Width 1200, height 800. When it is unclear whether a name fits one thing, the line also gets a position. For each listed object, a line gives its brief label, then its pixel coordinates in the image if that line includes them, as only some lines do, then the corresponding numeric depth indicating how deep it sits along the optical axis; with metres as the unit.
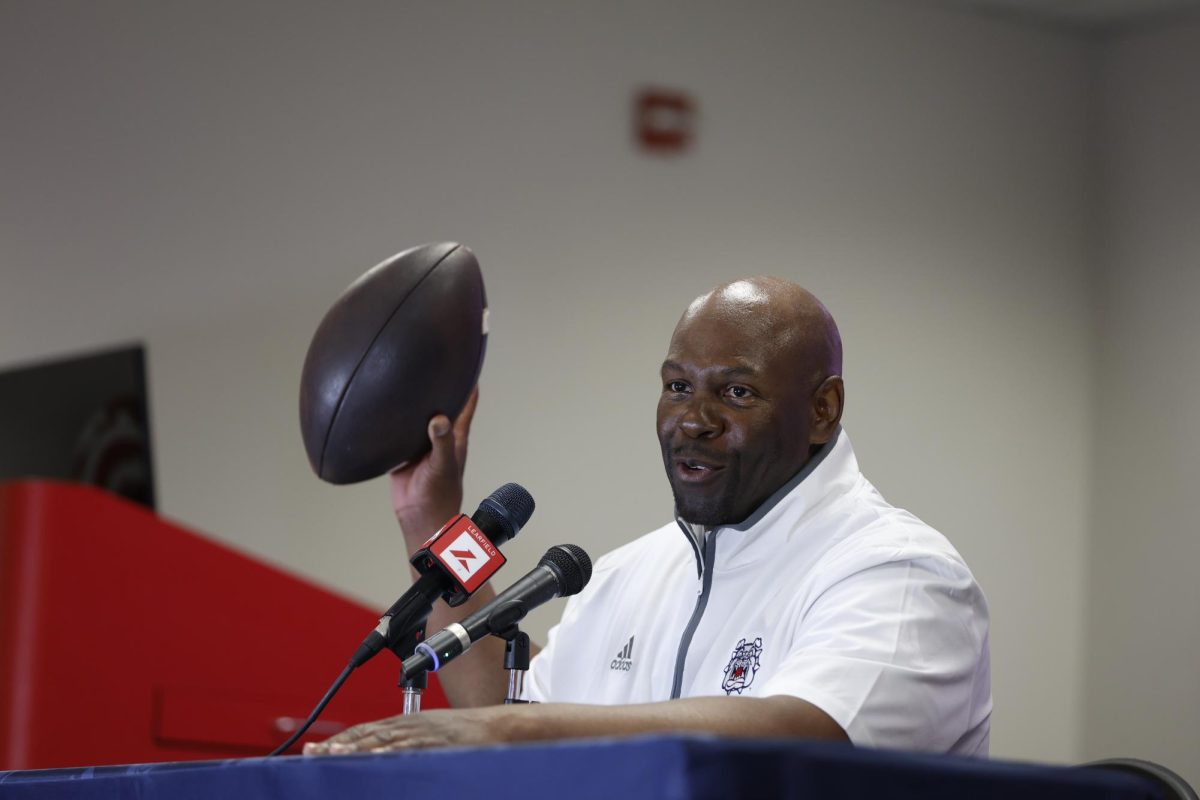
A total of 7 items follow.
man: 5.84
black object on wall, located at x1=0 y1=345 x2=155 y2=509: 7.35
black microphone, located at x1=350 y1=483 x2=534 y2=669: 5.79
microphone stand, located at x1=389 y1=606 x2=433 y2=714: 5.73
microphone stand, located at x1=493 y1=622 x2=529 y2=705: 5.79
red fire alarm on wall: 8.81
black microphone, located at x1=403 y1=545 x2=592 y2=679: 5.70
